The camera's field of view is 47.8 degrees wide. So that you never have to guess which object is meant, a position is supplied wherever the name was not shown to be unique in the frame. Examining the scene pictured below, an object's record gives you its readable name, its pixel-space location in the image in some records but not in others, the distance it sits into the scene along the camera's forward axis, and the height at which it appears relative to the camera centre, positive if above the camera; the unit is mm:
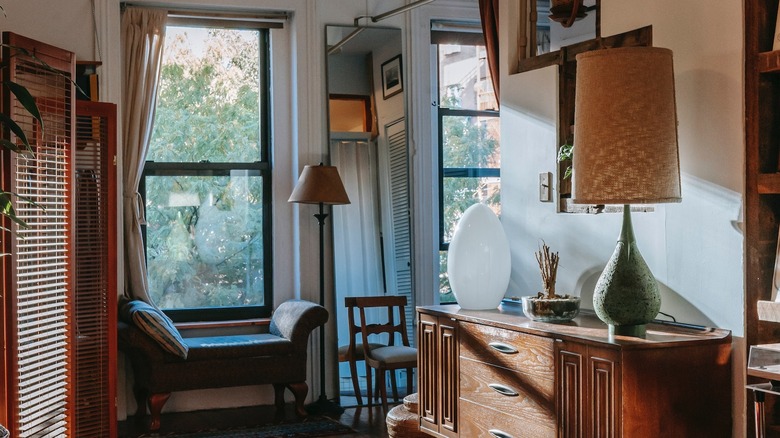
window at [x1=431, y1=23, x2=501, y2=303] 6949 +653
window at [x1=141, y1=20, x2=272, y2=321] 6453 +259
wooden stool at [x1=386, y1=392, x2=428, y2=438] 4559 -1098
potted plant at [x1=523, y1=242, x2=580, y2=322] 3619 -393
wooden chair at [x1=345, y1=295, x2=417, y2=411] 5938 -954
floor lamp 6098 +146
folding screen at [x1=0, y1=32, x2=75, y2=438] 4016 -238
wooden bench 5637 -970
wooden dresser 2990 -637
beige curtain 6133 +759
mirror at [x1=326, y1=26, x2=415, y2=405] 6625 +376
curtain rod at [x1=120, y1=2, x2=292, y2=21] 6359 +1478
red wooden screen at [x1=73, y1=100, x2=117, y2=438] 5254 -277
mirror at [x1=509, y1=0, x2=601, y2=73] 4195 +902
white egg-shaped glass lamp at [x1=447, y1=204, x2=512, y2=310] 4133 -248
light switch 4219 +108
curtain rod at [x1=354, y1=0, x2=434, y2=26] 6053 +1443
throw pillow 5469 -706
